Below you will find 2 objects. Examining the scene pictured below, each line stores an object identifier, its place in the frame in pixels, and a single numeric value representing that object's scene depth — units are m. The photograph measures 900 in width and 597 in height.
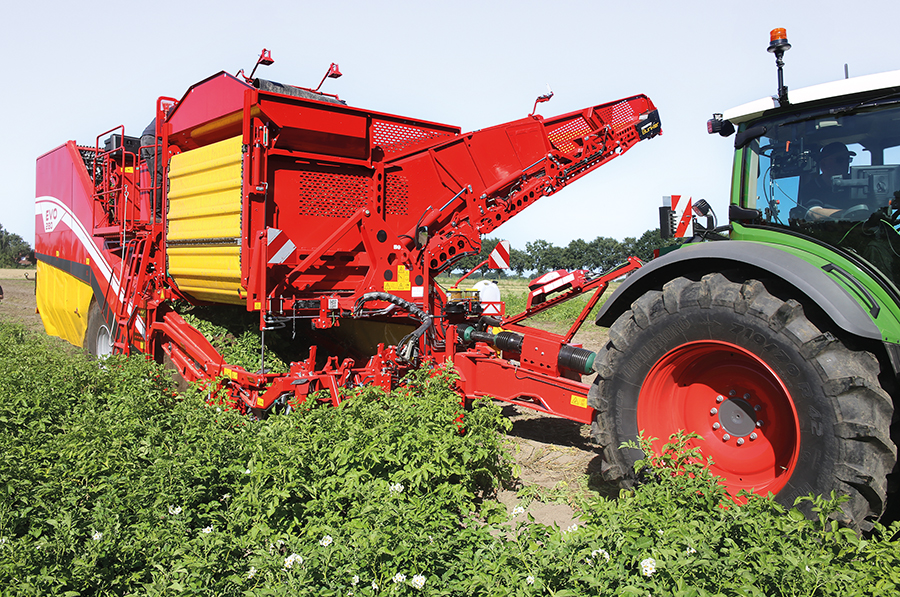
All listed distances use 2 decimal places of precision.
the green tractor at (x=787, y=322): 2.98
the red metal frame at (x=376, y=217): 5.11
